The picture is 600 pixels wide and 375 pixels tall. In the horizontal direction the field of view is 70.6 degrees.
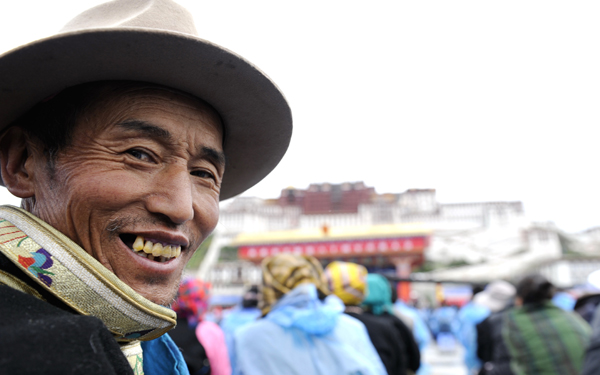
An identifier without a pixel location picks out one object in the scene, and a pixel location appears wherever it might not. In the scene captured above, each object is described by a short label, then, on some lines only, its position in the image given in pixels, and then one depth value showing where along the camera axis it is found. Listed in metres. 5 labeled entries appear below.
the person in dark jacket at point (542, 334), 3.17
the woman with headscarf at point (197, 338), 2.71
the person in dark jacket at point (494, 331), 3.74
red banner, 23.84
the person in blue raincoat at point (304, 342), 2.40
